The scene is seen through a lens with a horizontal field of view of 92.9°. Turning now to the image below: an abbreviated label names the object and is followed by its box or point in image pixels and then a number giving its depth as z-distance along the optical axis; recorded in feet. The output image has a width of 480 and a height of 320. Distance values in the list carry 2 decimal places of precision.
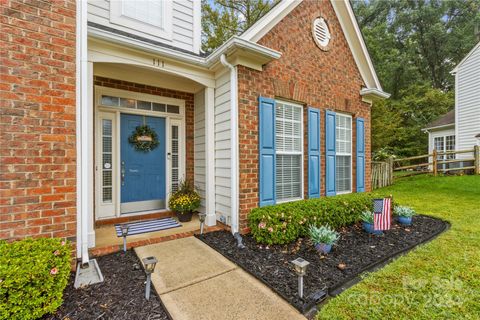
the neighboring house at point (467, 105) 37.50
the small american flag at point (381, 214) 14.11
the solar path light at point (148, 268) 7.63
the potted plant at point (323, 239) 11.32
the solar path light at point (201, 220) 13.43
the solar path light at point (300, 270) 7.57
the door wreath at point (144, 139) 15.65
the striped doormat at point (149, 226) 13.53
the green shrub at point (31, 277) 6.06
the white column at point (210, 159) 15.21
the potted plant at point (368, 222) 14.46
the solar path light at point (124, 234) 10.91
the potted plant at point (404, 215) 16.15
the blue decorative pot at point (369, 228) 14.31
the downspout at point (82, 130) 9.52
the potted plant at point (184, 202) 15.66
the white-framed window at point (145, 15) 14.74
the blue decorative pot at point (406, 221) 16.14
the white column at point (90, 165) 11.07
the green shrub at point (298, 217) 12.14
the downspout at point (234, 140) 13.52
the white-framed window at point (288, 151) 15.70
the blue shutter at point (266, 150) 14.40
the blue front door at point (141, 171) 15.47
